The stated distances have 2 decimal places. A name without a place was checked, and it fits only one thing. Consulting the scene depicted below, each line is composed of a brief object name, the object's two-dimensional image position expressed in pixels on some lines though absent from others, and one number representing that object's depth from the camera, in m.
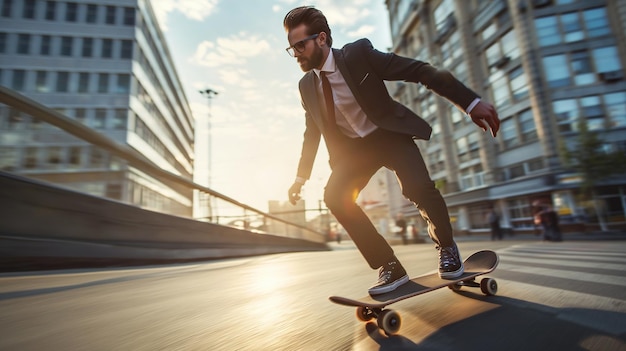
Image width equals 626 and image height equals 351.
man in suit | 1.91
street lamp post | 49.82
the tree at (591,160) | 18.84
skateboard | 1.36
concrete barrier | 3.66
